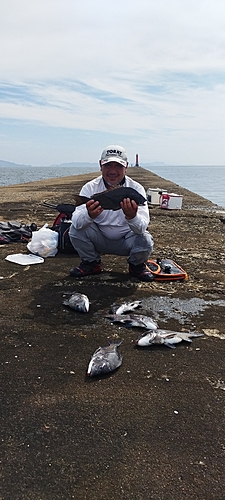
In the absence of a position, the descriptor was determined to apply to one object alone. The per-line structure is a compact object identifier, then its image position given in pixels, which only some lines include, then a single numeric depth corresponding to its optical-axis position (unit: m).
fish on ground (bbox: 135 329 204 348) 3.38
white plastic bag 6.19
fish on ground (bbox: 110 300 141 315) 4.02
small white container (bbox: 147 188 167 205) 12.75
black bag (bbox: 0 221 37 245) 7.09
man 4.86
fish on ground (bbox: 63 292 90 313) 4.04
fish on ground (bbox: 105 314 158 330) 3.72
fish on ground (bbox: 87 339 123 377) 2.92
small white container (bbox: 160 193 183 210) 11.88
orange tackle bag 5.21
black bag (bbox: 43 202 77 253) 6.24
